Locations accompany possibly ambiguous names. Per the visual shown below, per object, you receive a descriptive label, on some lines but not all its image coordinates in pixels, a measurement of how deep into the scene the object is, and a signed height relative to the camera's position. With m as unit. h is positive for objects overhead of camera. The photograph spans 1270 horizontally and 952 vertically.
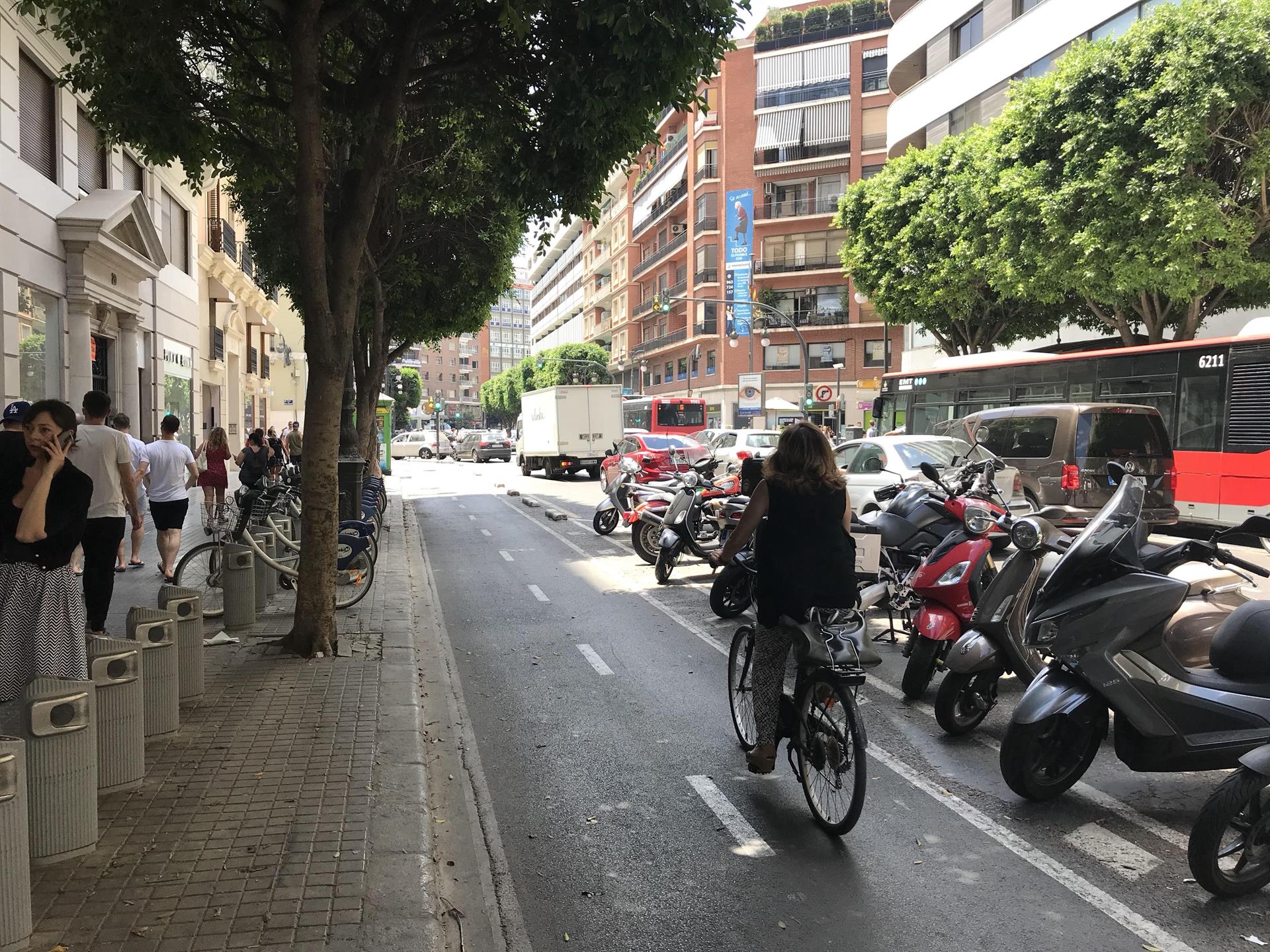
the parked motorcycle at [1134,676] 4.10 -1.05
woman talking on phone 5.24 -0.71
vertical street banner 54.69 +10.68
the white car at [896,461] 12.41 -0.39
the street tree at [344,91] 7.11 +2.83
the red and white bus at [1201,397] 14.47 +0.64
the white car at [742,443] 24.75 -0.32
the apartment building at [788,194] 53.31 +13.87
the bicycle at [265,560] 9.18 -1.40
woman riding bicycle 4.41 -0.47
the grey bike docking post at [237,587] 8.20 -1.37
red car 21.28 -0.51
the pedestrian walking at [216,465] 14.22 -0.59
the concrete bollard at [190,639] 5.89 -1.31
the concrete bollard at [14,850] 2.99 -1.34
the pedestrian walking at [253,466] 14.05 -0.59
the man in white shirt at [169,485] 10.41 -0.66
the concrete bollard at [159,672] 5.03 -1.30
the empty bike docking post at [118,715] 4.32 -1.31
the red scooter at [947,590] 6.09 -0.99
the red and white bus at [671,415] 41.38 +0.67
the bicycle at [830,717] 4.11 -1.27
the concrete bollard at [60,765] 3.56 -1.28
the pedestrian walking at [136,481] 9.05 -0.52
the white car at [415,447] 63.50 -1.27
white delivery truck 31.06 +0.15
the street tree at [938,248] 25.19 +5.37
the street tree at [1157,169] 18.03 +5.35
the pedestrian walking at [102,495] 7.15 -0.56
